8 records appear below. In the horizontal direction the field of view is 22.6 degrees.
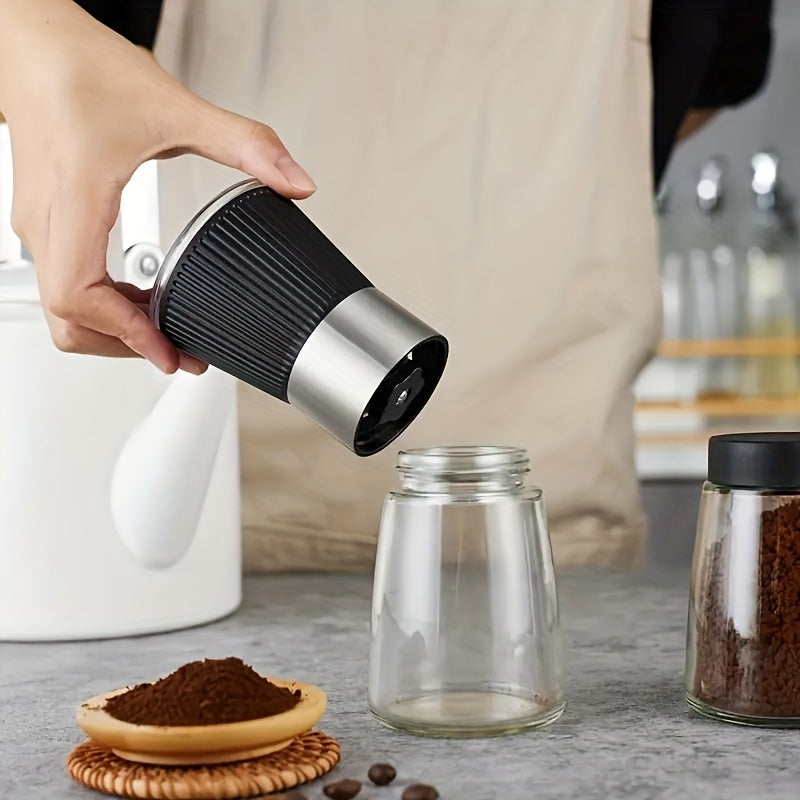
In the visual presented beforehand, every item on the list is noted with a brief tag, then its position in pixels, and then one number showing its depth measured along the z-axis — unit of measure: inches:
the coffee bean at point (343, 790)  27.5
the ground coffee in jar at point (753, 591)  30.6
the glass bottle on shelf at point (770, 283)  94.9
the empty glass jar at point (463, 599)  31.4
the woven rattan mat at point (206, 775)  27.8
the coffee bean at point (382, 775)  28.1
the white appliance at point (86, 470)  37.8
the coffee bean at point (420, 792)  27.0
